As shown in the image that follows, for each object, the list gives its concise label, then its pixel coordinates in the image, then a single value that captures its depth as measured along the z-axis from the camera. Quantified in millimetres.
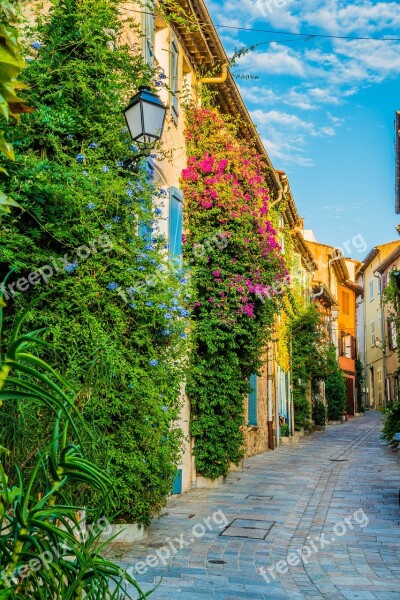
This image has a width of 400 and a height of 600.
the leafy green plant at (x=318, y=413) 26672
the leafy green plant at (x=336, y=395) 31972
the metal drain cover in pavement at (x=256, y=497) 9664
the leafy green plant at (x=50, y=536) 1896
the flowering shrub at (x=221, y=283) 10859
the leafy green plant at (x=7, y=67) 1582
